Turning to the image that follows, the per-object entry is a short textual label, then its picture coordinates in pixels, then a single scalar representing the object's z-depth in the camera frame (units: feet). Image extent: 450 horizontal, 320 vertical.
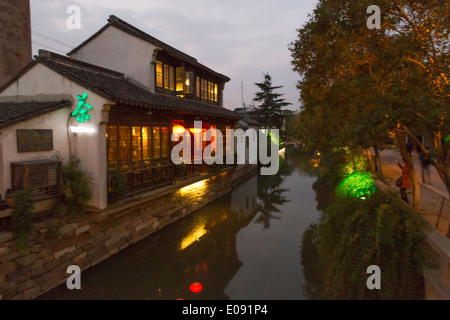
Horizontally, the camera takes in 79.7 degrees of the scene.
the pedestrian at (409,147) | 42.00
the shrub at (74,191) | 27.99
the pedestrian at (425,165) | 46.57
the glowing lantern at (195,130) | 54.70
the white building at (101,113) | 26.66
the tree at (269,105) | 144.56
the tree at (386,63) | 20.27
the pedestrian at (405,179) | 35.82
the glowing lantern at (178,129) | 48.18
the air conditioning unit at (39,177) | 25.12
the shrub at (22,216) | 22.62
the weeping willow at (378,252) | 18.93
